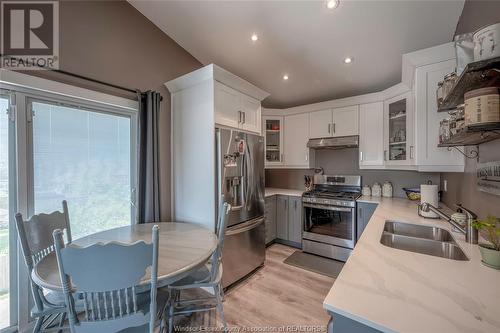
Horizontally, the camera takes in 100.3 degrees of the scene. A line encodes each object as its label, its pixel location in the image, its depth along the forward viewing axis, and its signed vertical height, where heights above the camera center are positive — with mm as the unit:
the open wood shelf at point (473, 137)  891 +151
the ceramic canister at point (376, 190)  3221 -402
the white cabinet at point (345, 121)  3155 +670
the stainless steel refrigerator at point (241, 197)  2256 -380
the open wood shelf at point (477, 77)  794 +368
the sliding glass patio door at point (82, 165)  1744 +10
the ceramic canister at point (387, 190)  3137 -392
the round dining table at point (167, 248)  1183 -615
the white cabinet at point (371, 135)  2942 +422
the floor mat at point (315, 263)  2686 -1371
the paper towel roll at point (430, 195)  1929 -294
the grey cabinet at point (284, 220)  3395 -919
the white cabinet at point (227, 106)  2251 +675
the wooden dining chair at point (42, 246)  1309 -561
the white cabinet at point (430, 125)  1692 +331
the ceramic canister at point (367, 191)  3292 -426
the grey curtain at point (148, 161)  2250 +49
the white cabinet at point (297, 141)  3611 +413
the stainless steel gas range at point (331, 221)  2898 -832
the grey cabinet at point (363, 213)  2770 -663
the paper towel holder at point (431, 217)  1854 -480
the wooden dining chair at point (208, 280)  1613 -915
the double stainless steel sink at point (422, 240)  1375 -565
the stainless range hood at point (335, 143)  3133 +343
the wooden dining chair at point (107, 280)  973 -554
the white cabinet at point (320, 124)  3367 +670
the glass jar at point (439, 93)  1452 +509
